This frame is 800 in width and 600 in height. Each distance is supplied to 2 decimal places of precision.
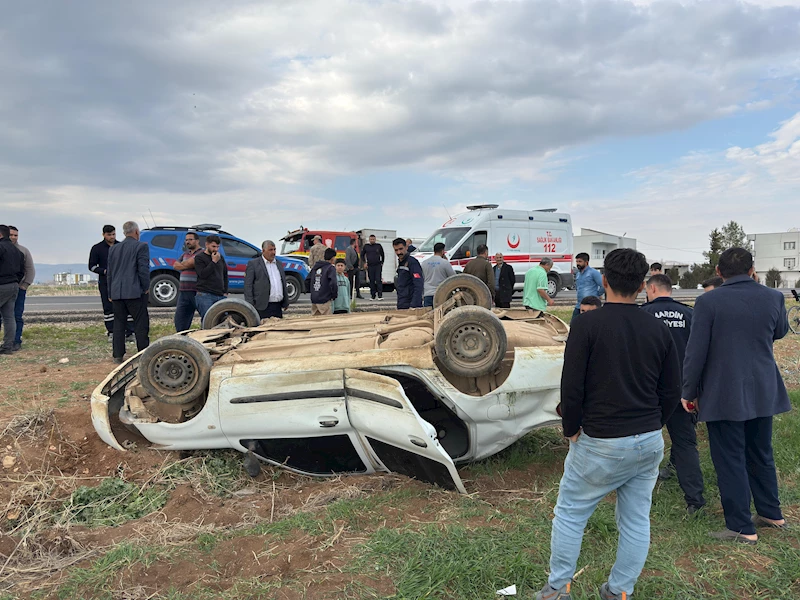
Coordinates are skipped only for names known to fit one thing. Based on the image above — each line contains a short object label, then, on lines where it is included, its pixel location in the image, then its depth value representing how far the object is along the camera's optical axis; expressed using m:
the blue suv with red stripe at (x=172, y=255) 12.48
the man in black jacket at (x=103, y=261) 8.26
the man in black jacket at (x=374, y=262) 16.12
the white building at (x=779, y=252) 65.68
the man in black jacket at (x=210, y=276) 7.10
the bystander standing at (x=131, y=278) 6.94
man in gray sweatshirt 8.27
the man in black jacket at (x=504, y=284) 9.79
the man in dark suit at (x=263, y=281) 7.38
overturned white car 3.80
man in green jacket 8.37
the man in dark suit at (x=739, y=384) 3.21
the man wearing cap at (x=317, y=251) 10.81
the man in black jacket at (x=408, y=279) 8.29
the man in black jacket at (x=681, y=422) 3.63
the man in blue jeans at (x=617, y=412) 2.32
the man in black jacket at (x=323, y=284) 7.95
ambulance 15.44
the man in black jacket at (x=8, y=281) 7.77
